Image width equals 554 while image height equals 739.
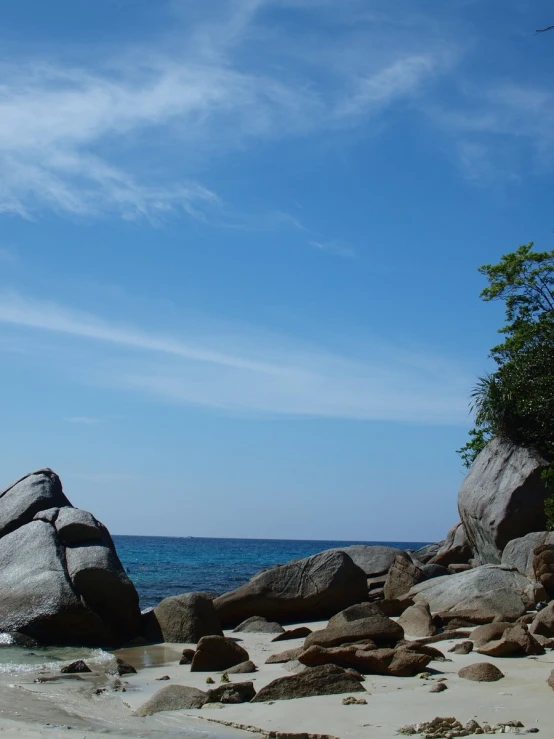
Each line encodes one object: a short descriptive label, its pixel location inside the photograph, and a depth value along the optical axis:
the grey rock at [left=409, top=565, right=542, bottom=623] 11.20
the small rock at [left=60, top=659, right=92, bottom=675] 10.16
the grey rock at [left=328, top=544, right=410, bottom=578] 18.69
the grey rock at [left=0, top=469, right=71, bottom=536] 15.35
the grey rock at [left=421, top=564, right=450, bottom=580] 17.05
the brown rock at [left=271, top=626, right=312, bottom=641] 12.18
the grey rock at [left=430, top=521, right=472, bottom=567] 21.64
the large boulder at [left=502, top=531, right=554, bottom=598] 12.16
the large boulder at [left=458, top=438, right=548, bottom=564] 17.41
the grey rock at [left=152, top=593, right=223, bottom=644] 12.89
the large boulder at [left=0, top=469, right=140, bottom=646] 13.02
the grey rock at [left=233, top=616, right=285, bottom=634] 13.41
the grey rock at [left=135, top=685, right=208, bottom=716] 7.40
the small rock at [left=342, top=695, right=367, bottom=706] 6.93
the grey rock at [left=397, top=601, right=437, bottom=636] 10.63
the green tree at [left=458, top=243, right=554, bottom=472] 18.62
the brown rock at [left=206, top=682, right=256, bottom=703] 7.47
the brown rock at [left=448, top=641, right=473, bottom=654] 8.98
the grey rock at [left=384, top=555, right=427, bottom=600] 15.36
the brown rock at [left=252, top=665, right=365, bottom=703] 7.36
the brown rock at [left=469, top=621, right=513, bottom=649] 9.38
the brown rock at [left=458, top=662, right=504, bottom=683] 7.56
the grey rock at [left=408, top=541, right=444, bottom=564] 26.17
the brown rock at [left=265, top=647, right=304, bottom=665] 9.65
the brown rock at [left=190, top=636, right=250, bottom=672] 9.81
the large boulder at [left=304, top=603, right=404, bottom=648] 9.28
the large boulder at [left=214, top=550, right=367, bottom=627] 14.68
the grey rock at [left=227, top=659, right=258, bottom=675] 9.16
